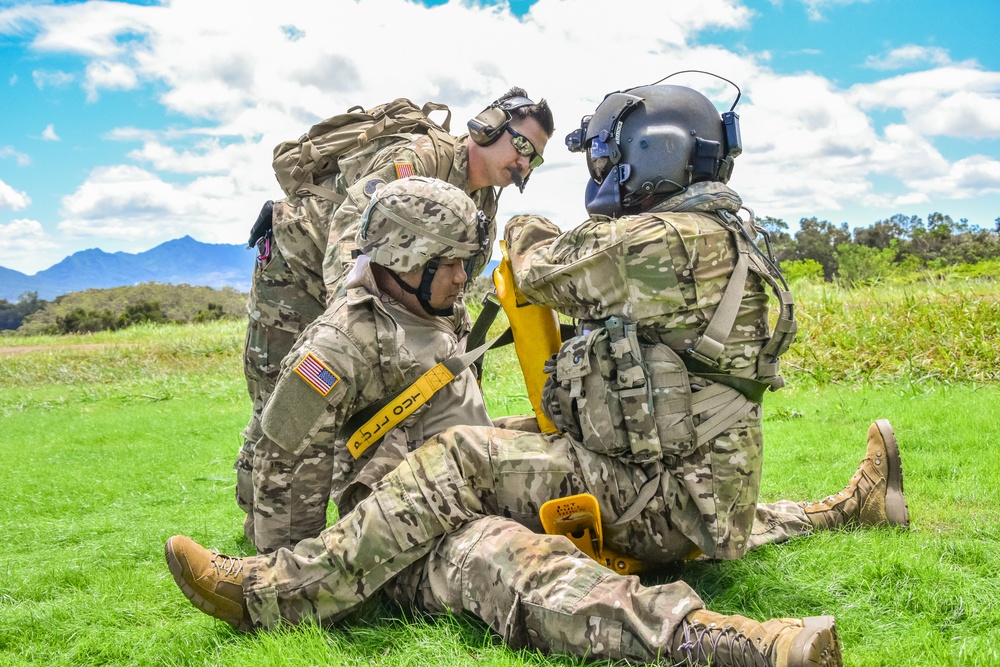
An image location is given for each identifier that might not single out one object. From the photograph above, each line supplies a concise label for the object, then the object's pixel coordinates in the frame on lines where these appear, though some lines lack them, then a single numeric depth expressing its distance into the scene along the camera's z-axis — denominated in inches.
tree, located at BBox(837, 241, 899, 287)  1528.1
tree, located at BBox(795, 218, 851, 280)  1873.8
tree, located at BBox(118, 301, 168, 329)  1343.8
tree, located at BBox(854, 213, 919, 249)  1777.8
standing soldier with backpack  219.3
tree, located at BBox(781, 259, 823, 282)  1496.6
